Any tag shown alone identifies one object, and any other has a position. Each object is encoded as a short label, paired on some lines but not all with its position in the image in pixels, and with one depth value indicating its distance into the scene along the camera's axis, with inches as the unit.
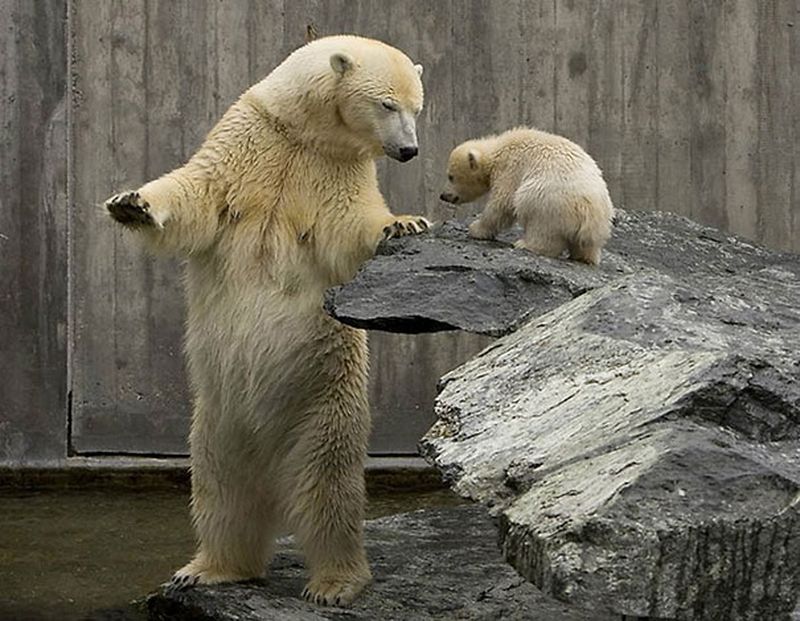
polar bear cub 385.4
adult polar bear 384.2
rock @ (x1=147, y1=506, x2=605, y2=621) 370.0
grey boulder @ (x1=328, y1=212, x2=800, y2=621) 220.4
